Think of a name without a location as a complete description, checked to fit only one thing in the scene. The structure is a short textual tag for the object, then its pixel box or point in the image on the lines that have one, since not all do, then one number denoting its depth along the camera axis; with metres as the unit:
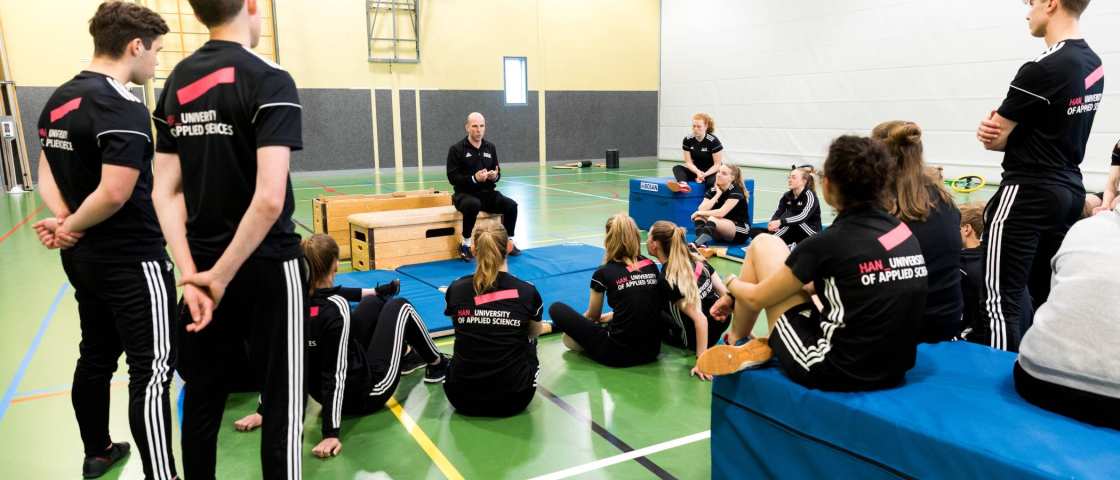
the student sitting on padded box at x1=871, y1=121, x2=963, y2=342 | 2.77
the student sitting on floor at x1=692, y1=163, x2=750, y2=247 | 7.40
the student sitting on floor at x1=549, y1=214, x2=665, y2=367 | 3.87
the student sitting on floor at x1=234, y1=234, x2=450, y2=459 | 3.07
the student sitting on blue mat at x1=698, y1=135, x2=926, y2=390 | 2.24
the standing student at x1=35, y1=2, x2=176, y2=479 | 2.26
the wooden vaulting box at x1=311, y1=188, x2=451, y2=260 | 7.05
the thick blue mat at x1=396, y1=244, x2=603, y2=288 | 6.02
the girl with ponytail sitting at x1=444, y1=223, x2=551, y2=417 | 3.29
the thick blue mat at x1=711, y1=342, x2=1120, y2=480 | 1.83
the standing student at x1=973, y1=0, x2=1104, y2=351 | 2.96
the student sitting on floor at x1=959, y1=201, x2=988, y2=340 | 3.74
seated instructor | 6.89
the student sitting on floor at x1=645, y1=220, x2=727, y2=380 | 3.95
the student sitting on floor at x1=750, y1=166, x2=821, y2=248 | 6.50
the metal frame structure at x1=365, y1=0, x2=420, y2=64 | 15.76
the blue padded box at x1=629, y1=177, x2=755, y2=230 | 8.27
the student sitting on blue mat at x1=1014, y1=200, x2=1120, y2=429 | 1.79
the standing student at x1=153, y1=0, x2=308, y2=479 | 1.76
